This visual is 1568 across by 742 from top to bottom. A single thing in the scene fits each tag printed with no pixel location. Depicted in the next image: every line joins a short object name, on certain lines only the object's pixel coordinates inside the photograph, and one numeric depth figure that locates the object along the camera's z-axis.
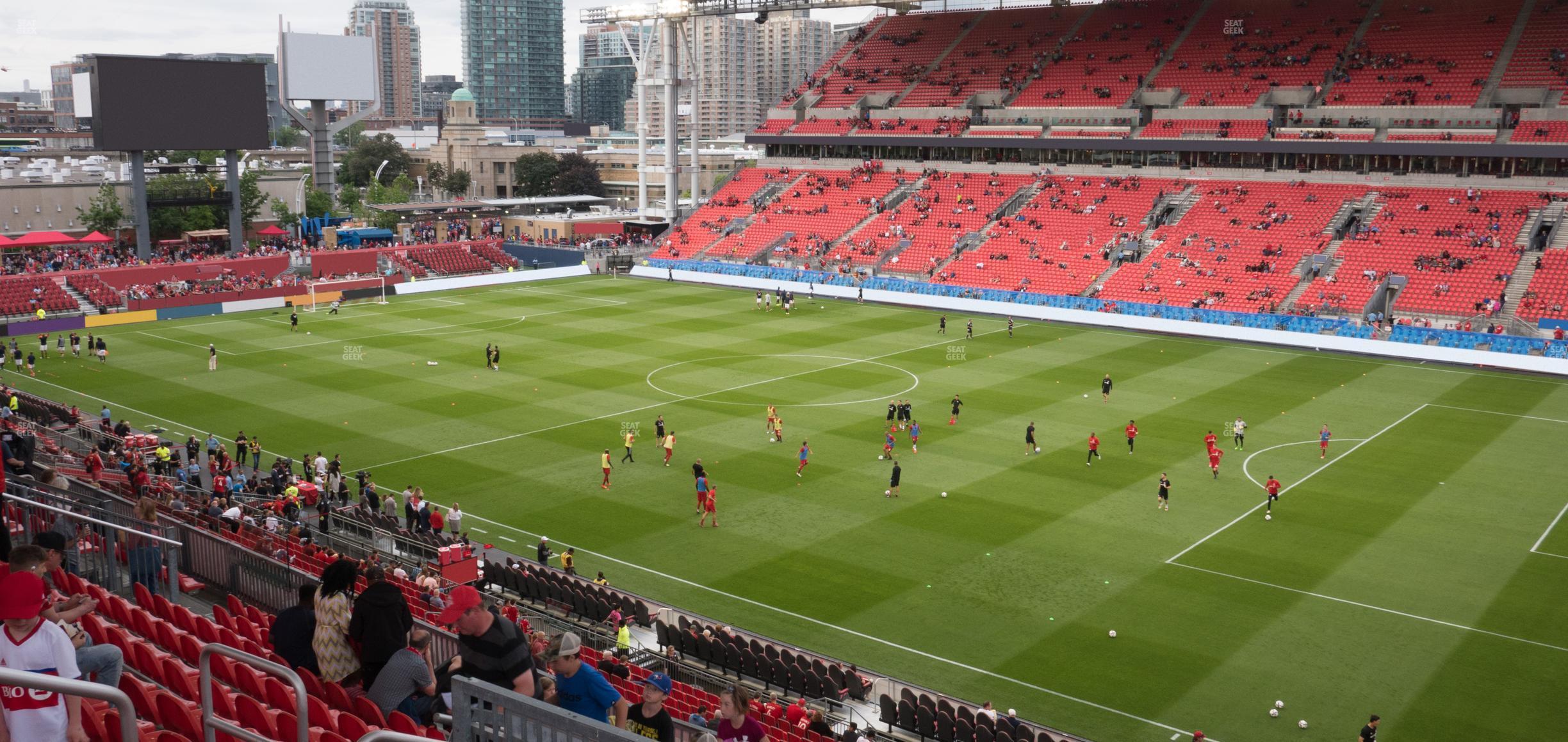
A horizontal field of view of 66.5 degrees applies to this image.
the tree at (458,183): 147.62
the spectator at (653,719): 9.36
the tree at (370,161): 156.62
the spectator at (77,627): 8.05
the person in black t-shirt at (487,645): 8.80
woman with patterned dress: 9.79
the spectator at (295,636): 10.04
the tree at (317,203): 90.88
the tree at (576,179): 143.88
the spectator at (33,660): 6.85
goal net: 67.12
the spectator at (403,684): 9.41
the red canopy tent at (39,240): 68.69
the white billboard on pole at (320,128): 84.69
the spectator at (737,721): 9.77
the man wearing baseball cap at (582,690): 8.86
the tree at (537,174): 144.00
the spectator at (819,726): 17.28
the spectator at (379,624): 9.48
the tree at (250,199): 86.56
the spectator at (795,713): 17.89
